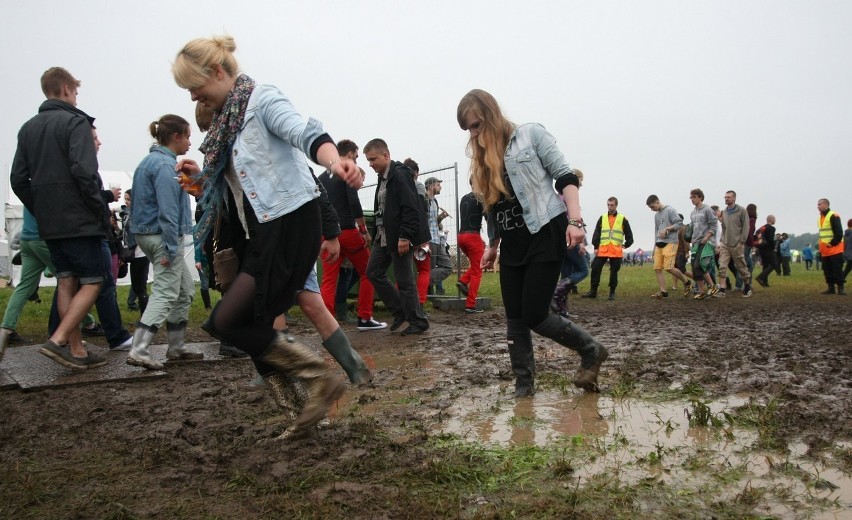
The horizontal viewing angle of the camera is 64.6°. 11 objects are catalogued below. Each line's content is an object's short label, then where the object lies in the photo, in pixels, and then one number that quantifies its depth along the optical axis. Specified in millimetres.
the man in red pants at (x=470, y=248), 10391
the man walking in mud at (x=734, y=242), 14109
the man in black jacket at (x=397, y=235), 7539
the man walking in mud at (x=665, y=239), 13398
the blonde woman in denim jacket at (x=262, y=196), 3010
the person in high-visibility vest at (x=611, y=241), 13484
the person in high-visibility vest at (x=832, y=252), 14258
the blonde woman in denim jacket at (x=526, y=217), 4004
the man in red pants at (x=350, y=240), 7883
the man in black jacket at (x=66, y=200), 5094
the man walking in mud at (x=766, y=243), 18203
